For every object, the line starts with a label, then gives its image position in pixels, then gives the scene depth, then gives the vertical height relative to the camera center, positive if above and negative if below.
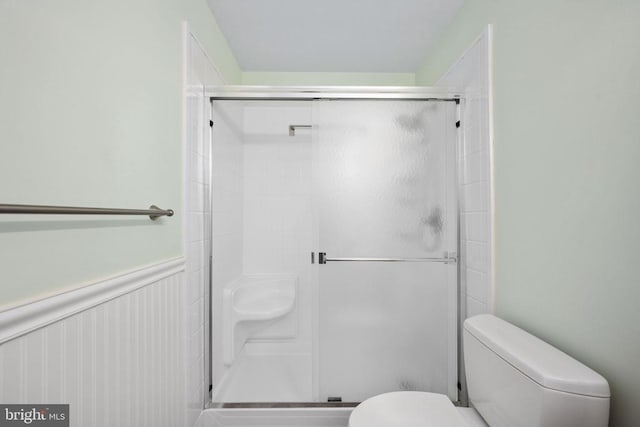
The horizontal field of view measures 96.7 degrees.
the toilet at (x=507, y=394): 0.74 -0.51
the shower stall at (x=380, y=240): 1.51 -0.12
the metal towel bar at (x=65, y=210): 0.48 +0.01
